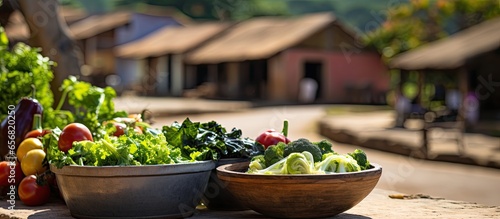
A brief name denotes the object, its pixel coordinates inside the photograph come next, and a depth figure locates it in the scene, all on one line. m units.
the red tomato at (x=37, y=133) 3.49
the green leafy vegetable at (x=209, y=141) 3.02
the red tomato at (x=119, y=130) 3.49
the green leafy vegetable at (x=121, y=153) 2.76
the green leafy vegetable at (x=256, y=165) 2.81
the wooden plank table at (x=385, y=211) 2.89
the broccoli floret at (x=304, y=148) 2.85
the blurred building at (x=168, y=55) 36.91
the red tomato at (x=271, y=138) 3.26
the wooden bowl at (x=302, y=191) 2.59
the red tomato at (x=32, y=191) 3.17
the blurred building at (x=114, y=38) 38.03
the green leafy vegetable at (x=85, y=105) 3.97
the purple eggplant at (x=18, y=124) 3.64
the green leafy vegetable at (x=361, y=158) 2.86
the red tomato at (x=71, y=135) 3.03
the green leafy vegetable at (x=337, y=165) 2.75
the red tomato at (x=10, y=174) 3.35
